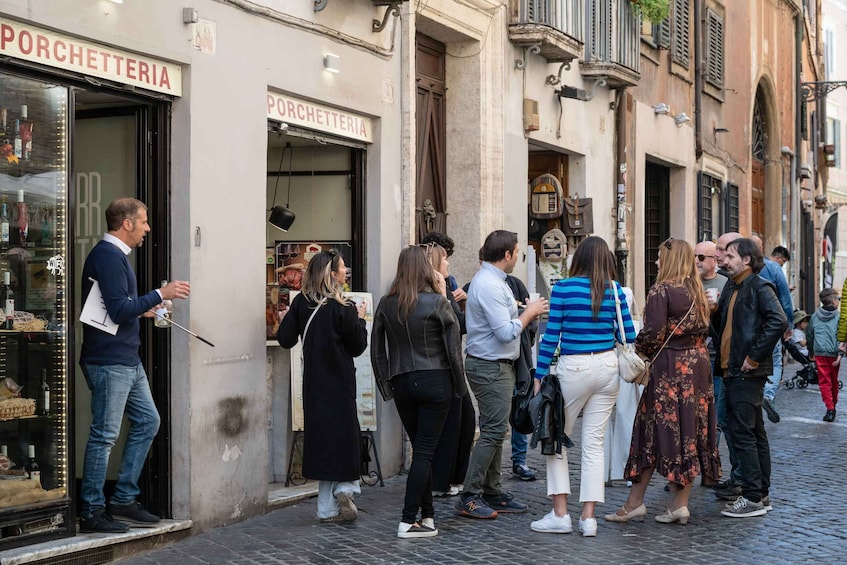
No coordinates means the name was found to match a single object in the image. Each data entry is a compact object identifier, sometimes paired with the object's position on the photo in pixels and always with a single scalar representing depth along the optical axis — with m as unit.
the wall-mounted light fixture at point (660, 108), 18.64
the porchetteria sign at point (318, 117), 9.35
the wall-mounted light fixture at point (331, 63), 9.75
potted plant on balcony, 17.08
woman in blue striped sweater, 8.03
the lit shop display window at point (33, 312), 7.04
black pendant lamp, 10.37
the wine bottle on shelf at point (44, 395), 7.26
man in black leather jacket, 8.79
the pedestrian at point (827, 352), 15.02
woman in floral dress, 8.45
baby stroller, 19.66
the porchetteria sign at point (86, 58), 6.84
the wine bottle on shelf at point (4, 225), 7.01
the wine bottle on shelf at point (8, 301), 7.07
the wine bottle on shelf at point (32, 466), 7.18
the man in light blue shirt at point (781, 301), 11.68
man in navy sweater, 7.36
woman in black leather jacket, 7.95
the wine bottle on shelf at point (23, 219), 7.11
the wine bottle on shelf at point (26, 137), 7.11
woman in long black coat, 8.31
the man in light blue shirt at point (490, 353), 8.48
